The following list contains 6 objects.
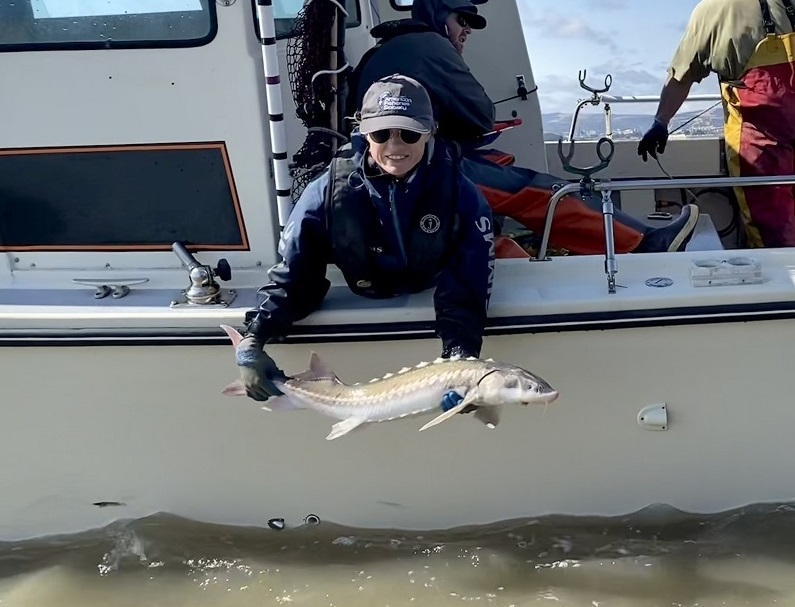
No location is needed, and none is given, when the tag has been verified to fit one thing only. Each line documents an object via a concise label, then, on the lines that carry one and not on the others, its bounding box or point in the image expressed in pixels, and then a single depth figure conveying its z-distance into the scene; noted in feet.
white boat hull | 9.62
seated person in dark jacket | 10.62
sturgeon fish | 7.52
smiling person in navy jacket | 8.71
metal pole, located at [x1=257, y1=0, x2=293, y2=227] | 8.61
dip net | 10.48
